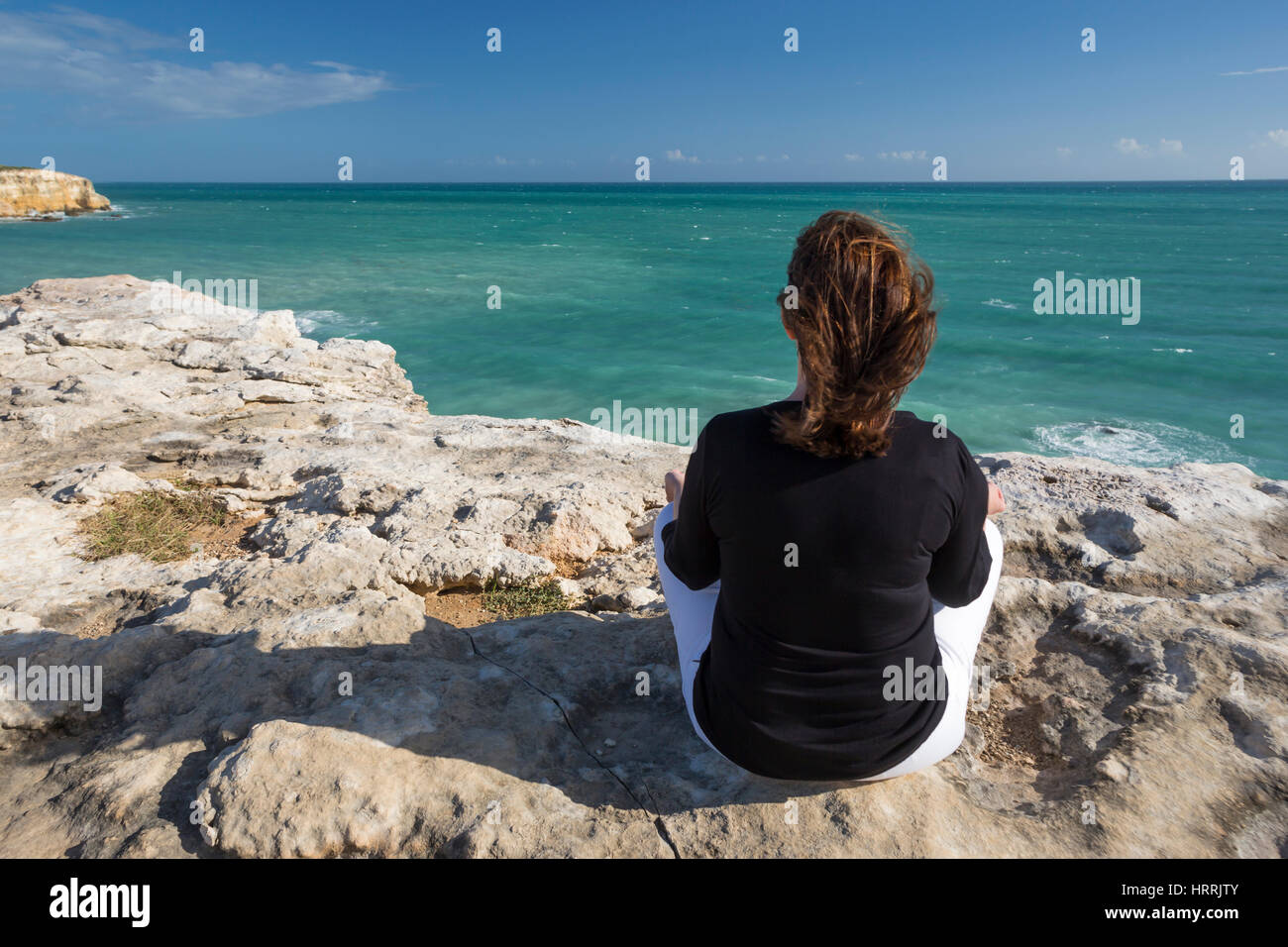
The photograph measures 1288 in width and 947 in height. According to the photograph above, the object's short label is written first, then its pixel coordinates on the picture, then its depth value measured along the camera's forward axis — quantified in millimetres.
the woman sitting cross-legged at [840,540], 1812
